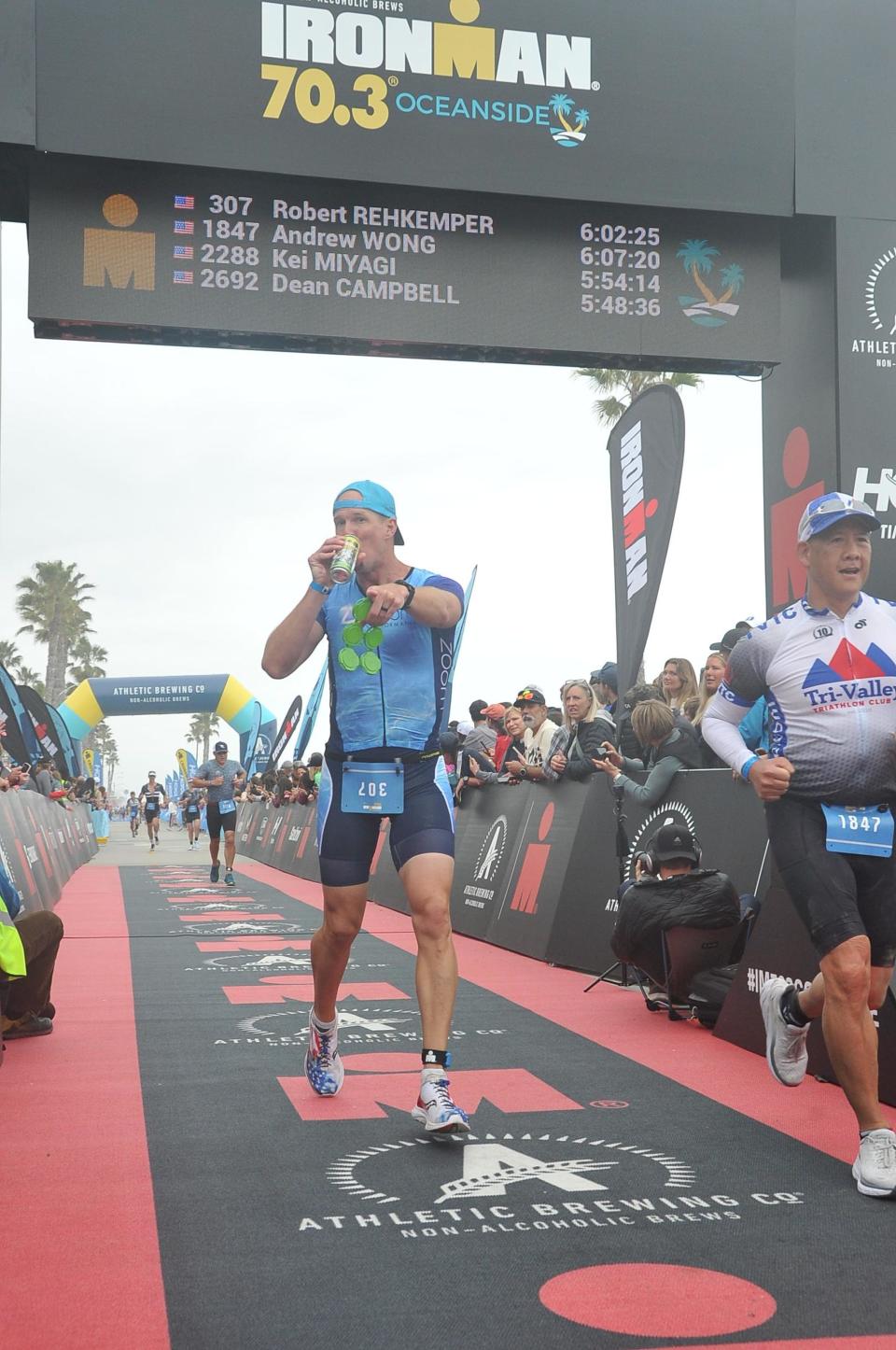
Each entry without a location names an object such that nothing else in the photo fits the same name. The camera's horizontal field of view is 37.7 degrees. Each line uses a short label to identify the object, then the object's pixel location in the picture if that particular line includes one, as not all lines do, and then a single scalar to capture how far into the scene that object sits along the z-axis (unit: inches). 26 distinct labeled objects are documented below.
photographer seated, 243.0
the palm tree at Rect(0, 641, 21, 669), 3247.8
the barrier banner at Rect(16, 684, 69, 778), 946.7
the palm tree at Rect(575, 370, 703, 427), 1054.4
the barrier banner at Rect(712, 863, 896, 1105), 201.6
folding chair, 244.2
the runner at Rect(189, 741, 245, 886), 668.1
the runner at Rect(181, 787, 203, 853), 1299.2
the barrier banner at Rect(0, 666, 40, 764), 691.4
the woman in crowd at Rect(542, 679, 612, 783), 369.1
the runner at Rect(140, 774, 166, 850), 1333.7
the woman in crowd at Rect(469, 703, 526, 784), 448.5
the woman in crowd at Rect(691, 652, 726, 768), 327.9
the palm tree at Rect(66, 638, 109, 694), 3386.6
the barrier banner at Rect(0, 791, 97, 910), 395.5
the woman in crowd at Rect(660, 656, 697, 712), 359.3
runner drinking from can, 174.1
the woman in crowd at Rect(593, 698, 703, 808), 298.5
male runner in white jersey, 148.9
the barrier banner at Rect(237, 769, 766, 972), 272.5
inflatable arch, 1736.0
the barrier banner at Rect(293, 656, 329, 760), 914.7
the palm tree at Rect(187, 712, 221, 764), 5165.4
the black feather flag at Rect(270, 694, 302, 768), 1233.0
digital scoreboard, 343.6
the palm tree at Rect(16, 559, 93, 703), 2778.1
